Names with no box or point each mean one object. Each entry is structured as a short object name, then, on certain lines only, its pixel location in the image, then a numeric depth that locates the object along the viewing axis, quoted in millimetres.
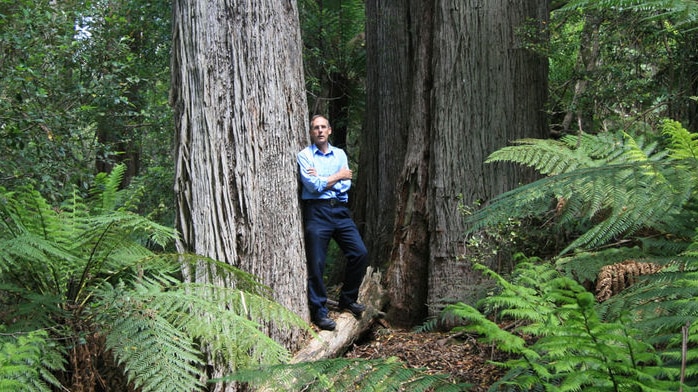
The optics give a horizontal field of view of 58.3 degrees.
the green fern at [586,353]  1751
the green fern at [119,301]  3715
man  5336
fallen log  5117
